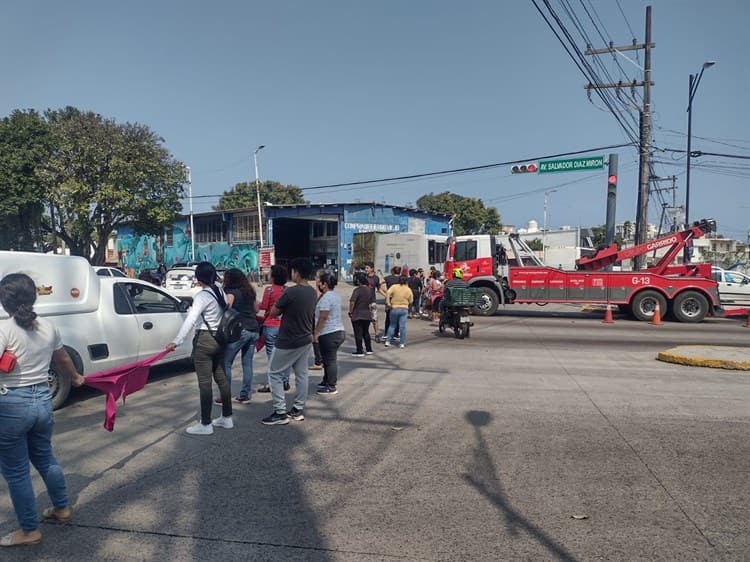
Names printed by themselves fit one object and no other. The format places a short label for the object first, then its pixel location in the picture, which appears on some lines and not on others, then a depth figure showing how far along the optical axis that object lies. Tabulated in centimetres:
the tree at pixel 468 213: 6094
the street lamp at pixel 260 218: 3781
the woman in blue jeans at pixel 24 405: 347
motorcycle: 1312
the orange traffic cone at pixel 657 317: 1673
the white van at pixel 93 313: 671
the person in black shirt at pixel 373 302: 1048
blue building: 3978
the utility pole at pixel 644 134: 2169
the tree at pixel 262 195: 5644
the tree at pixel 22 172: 2455
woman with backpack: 560
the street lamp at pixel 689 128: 2672
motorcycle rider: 1317
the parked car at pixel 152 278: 2466
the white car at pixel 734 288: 2208
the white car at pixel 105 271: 1742
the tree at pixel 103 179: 2573
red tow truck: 1722
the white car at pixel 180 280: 2222
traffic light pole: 2227
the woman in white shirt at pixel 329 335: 746
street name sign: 2161
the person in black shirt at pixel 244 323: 669
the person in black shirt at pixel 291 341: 604
